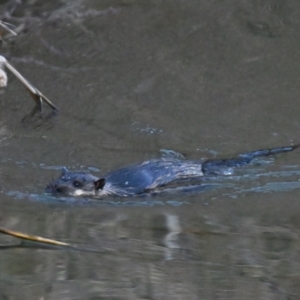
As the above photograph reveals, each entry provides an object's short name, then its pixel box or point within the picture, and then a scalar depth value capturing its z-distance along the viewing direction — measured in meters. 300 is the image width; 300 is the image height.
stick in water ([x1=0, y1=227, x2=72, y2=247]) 8.20
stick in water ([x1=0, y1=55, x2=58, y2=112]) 13.65
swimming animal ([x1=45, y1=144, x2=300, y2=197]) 11.31
